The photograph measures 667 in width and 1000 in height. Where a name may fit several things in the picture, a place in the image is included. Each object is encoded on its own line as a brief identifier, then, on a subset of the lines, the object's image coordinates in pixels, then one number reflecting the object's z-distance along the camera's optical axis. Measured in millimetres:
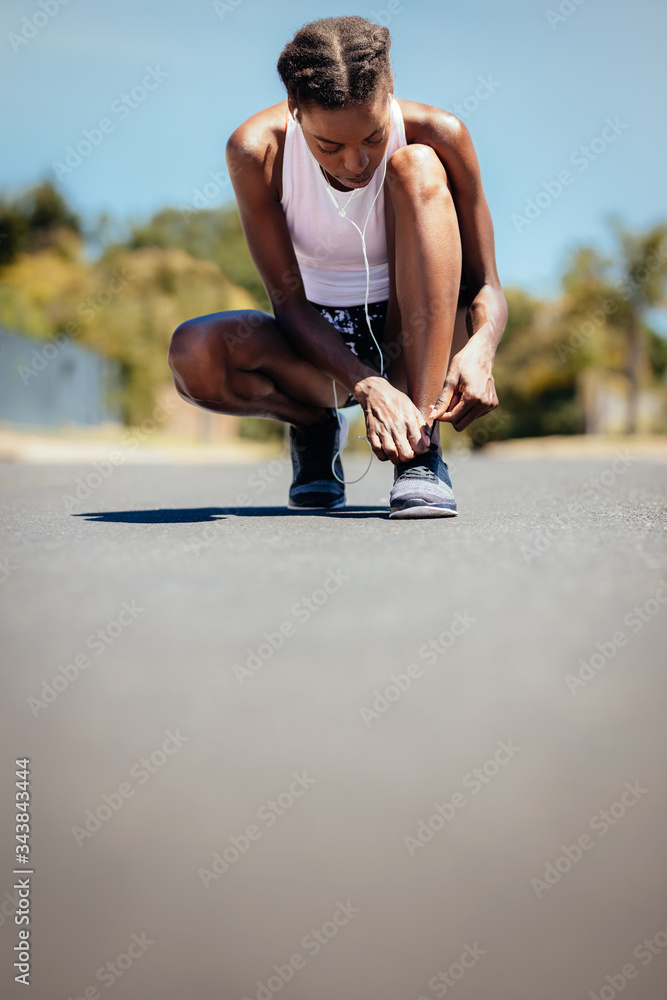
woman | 2389
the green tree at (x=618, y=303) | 19469
